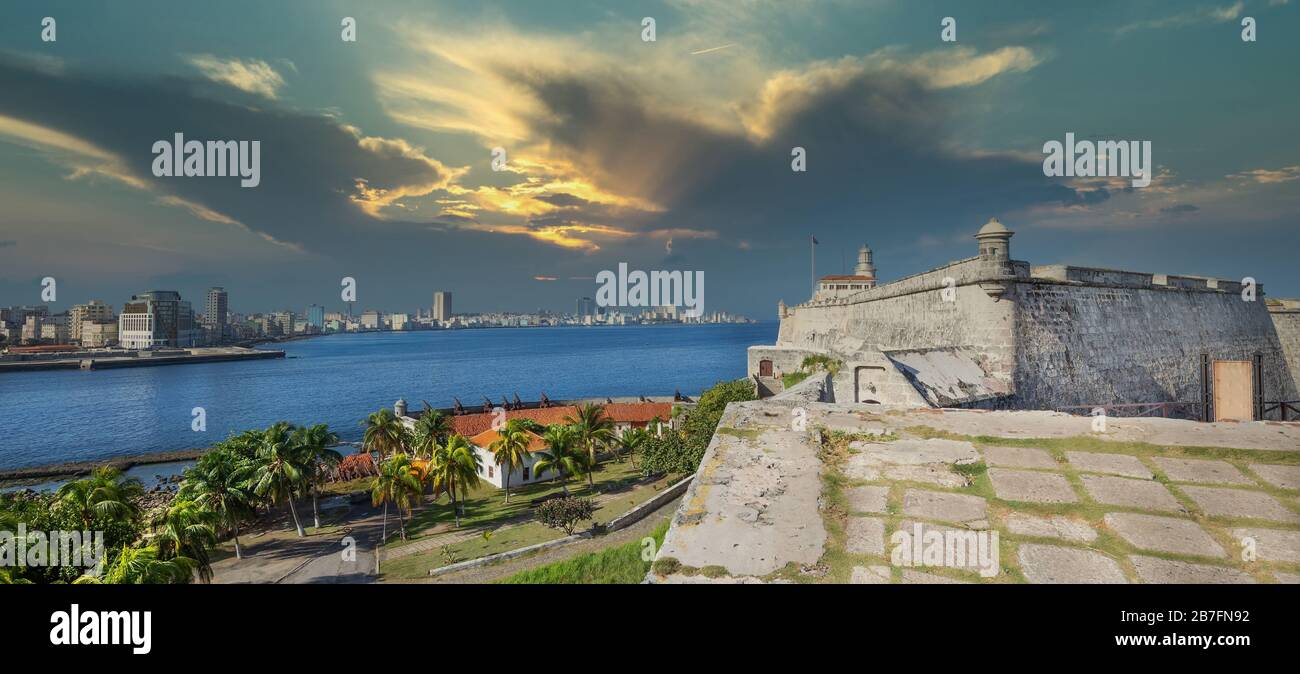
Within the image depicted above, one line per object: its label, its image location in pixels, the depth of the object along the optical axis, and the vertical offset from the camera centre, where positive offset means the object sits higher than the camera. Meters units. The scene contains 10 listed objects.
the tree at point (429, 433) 40.00 -7.55
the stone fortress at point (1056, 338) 18.70 -0.04
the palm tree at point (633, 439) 41.59 -8.30
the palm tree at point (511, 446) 35.88 -7.64
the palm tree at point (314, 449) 33.28 -7.19
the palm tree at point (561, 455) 35.94 -8.37
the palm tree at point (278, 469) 31.25 -8.02
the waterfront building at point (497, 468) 39.84 -10.16
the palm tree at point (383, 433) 41.78 -7.76
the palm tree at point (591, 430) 38.84 -7.04
